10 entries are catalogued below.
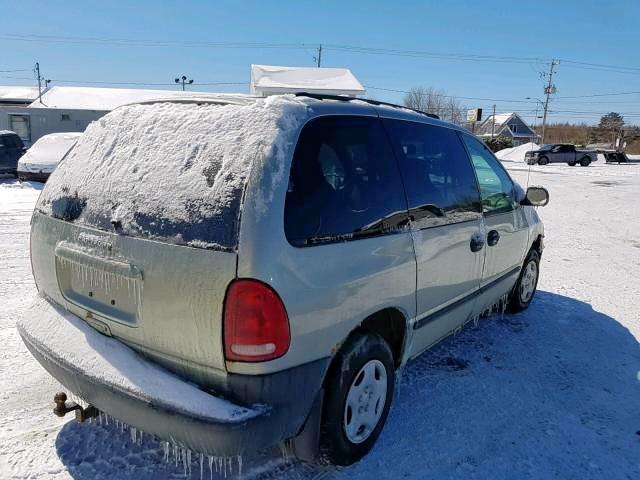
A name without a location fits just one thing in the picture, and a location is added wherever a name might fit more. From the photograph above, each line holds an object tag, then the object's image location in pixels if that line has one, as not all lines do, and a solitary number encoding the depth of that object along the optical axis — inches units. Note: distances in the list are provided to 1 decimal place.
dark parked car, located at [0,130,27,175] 621.6
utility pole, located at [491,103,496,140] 2669.0
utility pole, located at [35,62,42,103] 2090.3
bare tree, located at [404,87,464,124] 2445.9
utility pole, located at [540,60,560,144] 2231.5
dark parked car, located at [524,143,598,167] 1375.5
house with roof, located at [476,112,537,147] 2723.9
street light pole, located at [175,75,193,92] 2449.6
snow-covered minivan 76.3
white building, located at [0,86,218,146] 1203.9
